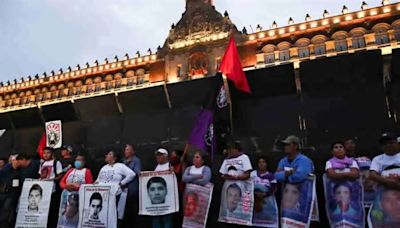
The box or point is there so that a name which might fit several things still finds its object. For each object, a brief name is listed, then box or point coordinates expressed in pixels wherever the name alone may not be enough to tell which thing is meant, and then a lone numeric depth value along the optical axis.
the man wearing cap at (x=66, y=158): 6.74
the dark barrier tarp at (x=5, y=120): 8.75
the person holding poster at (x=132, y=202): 5.73
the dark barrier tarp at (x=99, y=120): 7.41
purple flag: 5.98
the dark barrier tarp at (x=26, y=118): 8.41
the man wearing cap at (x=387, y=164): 4.08
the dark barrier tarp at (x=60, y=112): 7.93
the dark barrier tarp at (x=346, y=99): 5.70
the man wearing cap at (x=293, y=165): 4.66
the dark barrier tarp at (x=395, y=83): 5.57
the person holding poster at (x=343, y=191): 4.41
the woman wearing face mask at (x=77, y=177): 5.89
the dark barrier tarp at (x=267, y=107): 6.33
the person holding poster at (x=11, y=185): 6.30
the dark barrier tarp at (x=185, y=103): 6.84
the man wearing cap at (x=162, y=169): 5.34
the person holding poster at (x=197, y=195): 5.20
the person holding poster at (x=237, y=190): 5.00
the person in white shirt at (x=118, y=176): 5.57
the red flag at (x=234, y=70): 6.39
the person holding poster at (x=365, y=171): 4.63
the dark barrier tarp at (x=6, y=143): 8.67
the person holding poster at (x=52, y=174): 6.26
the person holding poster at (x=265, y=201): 4.89
